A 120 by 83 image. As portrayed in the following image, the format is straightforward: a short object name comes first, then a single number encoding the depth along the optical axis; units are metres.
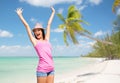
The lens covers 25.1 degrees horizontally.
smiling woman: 3.20
